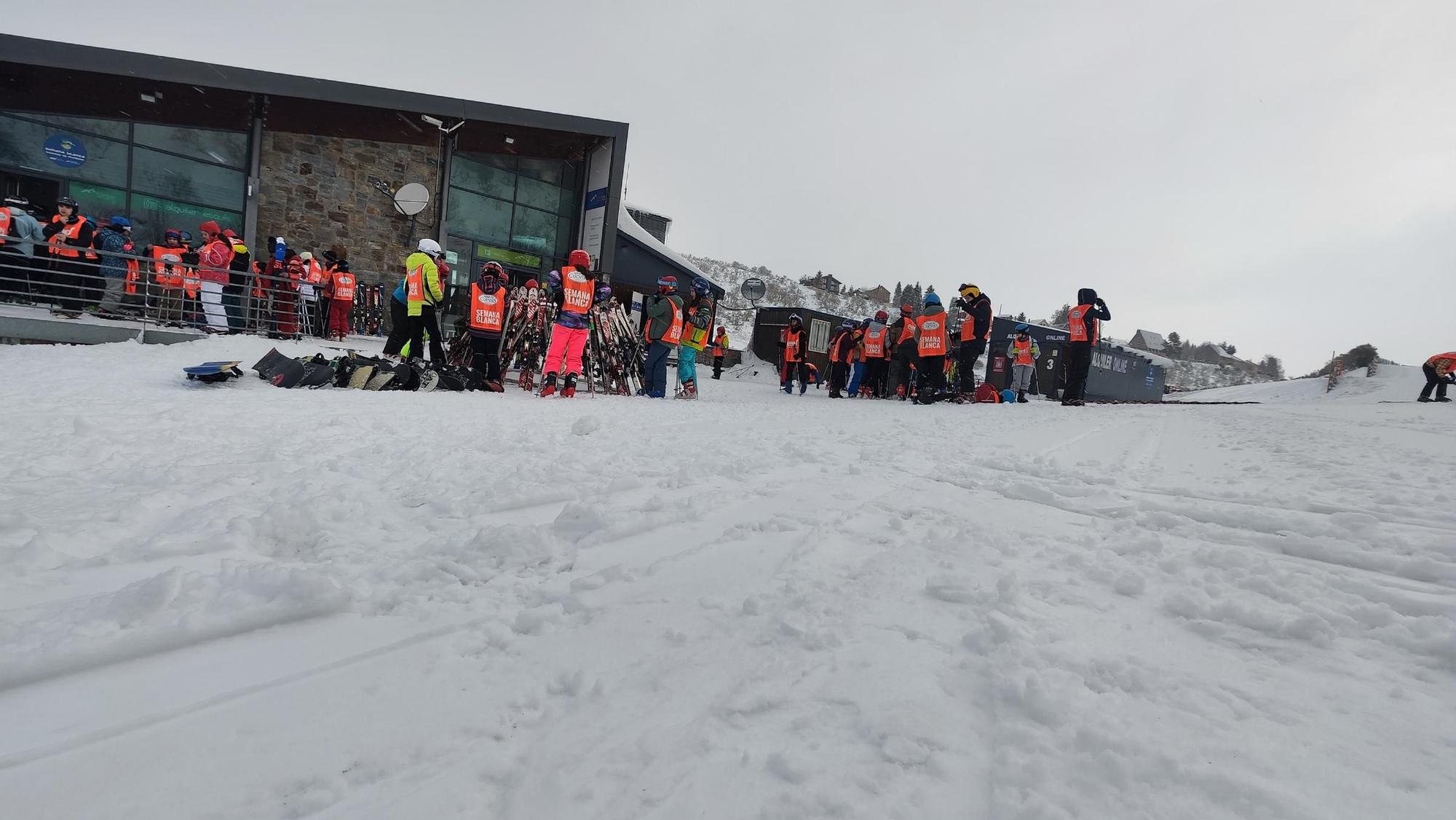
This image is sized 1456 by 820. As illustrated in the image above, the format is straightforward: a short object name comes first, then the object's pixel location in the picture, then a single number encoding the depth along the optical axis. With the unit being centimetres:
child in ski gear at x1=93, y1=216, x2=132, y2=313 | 934
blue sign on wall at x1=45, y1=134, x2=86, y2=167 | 1125
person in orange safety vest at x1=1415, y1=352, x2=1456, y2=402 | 1288
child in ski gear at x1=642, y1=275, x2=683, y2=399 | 816
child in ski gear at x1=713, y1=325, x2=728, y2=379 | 1513
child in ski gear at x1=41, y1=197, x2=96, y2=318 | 879
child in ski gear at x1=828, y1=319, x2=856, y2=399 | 1301
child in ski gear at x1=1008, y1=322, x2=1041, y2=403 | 1263
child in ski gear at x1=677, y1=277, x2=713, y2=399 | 878
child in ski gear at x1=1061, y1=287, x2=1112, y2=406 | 980
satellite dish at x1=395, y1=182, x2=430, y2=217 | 1301
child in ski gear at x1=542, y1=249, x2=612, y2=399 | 734
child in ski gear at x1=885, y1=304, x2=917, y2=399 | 1126
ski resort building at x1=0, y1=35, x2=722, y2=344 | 1109
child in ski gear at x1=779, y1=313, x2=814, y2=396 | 1330
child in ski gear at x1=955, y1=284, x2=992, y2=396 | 1012
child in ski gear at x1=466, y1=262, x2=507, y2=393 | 759
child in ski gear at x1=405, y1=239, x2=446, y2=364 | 767
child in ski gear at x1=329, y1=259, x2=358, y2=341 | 1101
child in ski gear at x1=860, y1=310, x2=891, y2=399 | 1226
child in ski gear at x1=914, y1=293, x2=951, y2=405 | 1014
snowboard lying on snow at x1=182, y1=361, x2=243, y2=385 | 545
